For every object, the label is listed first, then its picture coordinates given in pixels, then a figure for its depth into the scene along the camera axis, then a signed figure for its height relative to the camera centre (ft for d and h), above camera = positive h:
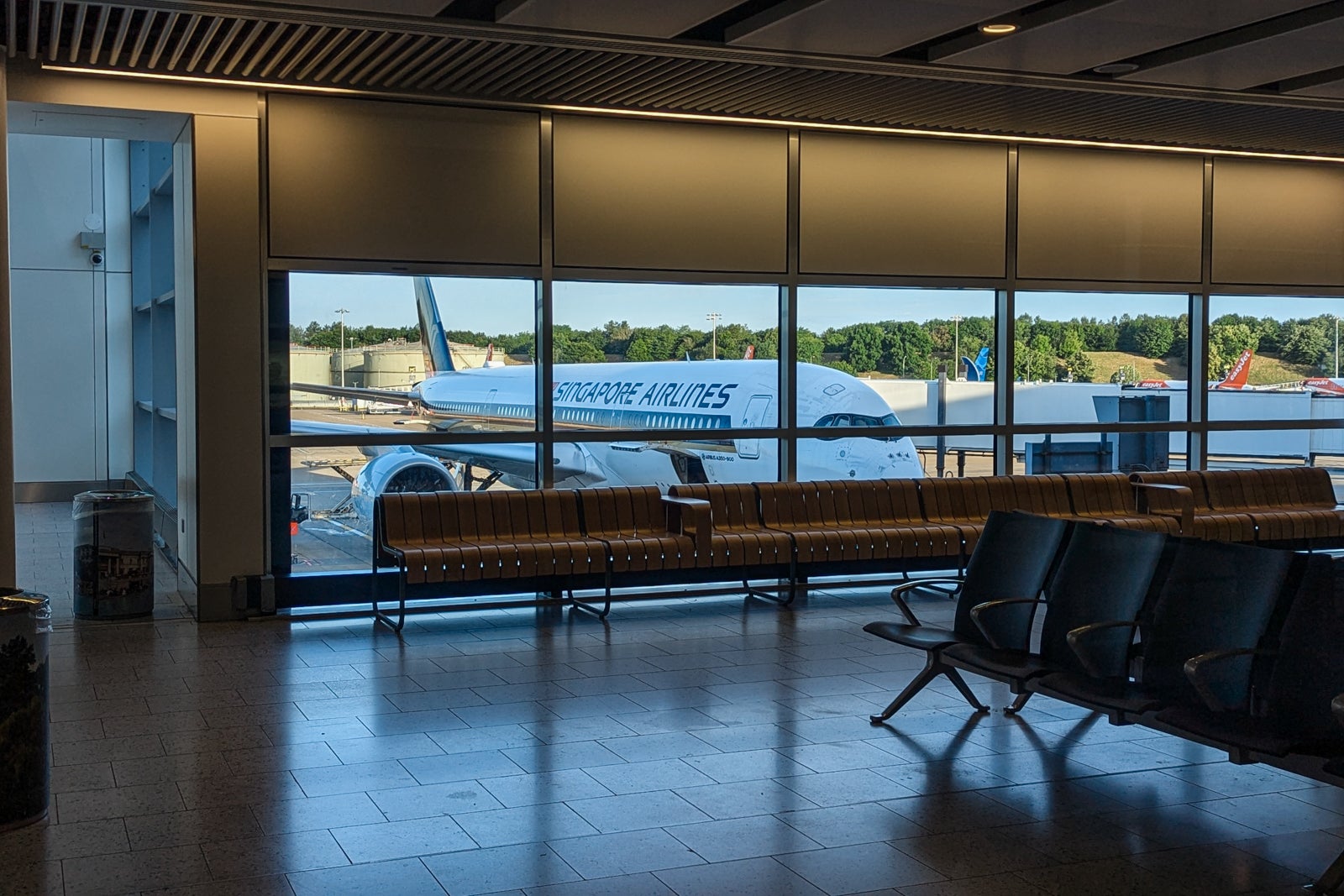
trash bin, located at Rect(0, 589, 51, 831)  15.79 -4.12
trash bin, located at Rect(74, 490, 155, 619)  29.86 -4.15
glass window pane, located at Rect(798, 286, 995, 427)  36.88 +0.48
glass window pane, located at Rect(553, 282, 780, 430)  33.88 +0.41
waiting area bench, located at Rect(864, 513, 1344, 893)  15.60 -3.59
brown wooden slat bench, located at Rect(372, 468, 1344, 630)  30.37 -4.02
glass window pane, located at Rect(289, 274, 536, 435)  31.37 +0.45
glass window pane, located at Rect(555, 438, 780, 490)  34.06 -2.45
